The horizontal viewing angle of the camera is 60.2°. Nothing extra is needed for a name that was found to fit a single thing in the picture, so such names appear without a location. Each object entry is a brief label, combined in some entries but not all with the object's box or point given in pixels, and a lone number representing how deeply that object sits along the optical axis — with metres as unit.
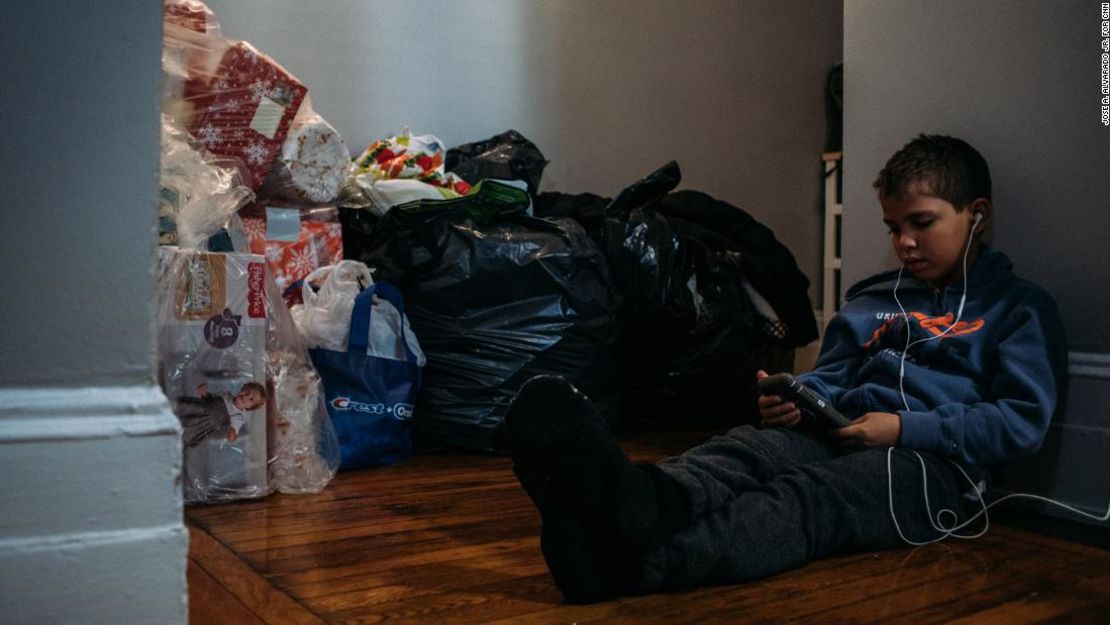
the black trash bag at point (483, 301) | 2.05
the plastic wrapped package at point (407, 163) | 2.28
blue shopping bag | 1.85
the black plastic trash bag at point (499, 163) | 2.45
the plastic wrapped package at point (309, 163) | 2.06
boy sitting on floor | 0.96
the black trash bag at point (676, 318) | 2.27
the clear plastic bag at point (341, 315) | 1.86
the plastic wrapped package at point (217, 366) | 1.53
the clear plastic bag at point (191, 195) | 1.63
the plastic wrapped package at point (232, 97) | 1.90
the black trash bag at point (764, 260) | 2.47
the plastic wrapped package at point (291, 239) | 2.05
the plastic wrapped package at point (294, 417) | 1.66
